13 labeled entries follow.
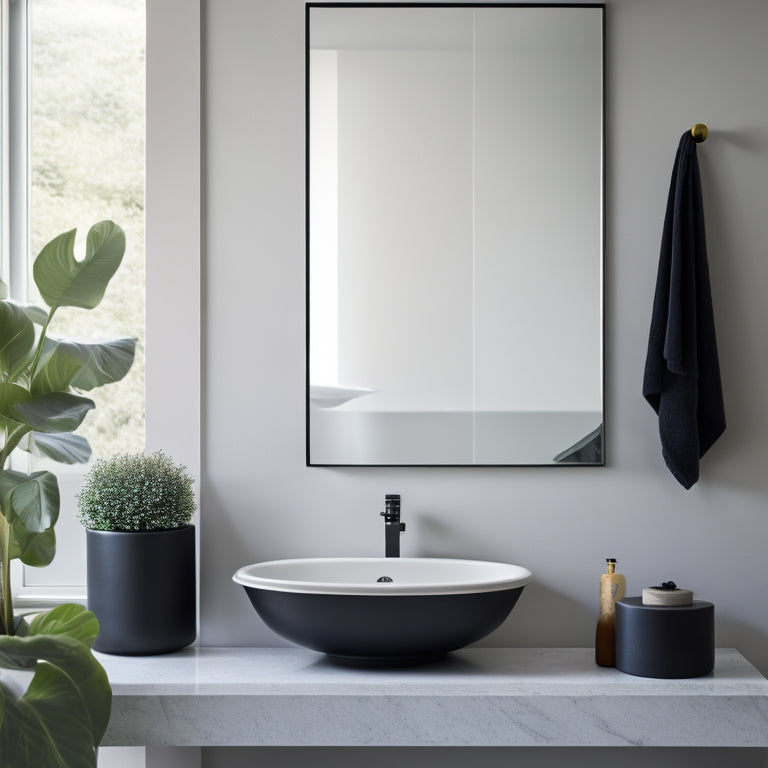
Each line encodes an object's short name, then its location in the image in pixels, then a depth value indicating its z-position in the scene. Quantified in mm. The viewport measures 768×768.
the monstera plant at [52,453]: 1541
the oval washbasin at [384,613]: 1767
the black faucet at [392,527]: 2043
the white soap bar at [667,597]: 1846
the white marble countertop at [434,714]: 1723
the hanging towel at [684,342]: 2020
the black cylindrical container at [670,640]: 1812
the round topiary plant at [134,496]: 1923
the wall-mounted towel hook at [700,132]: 2086
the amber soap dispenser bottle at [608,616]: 1930
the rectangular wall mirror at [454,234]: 2139
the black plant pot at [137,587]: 1907
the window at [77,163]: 2350
